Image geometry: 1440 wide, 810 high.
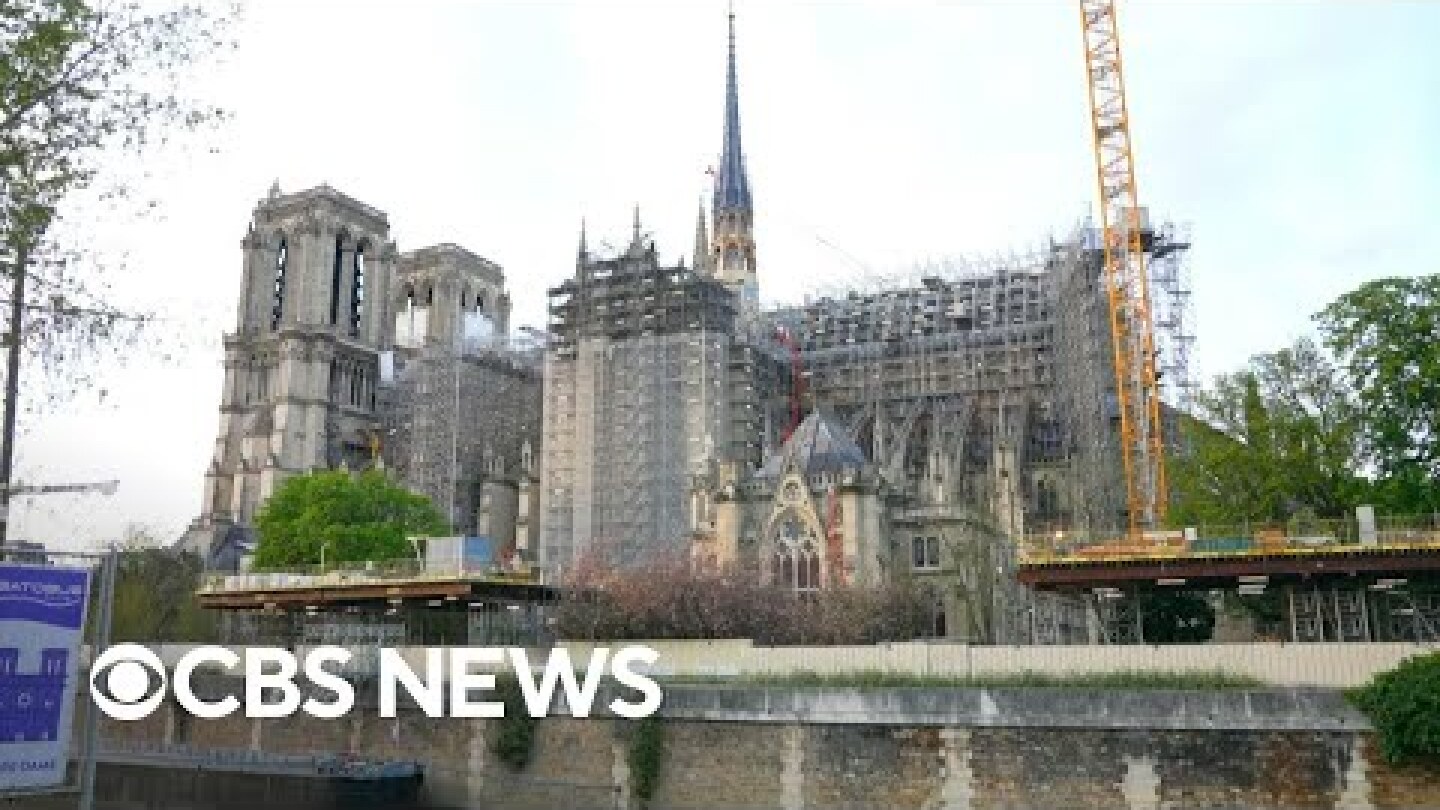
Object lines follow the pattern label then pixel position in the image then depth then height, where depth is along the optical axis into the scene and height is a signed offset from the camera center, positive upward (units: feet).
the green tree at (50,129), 40.93 +17.14
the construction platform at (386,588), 114.11 +5.82
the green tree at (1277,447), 114.52 +17.73
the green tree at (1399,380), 106.83 +21.79
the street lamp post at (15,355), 42.14 +9.75
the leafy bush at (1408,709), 61.31 -3.28
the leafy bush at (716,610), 113.91 +3.39
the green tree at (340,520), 163.63 +17.30
